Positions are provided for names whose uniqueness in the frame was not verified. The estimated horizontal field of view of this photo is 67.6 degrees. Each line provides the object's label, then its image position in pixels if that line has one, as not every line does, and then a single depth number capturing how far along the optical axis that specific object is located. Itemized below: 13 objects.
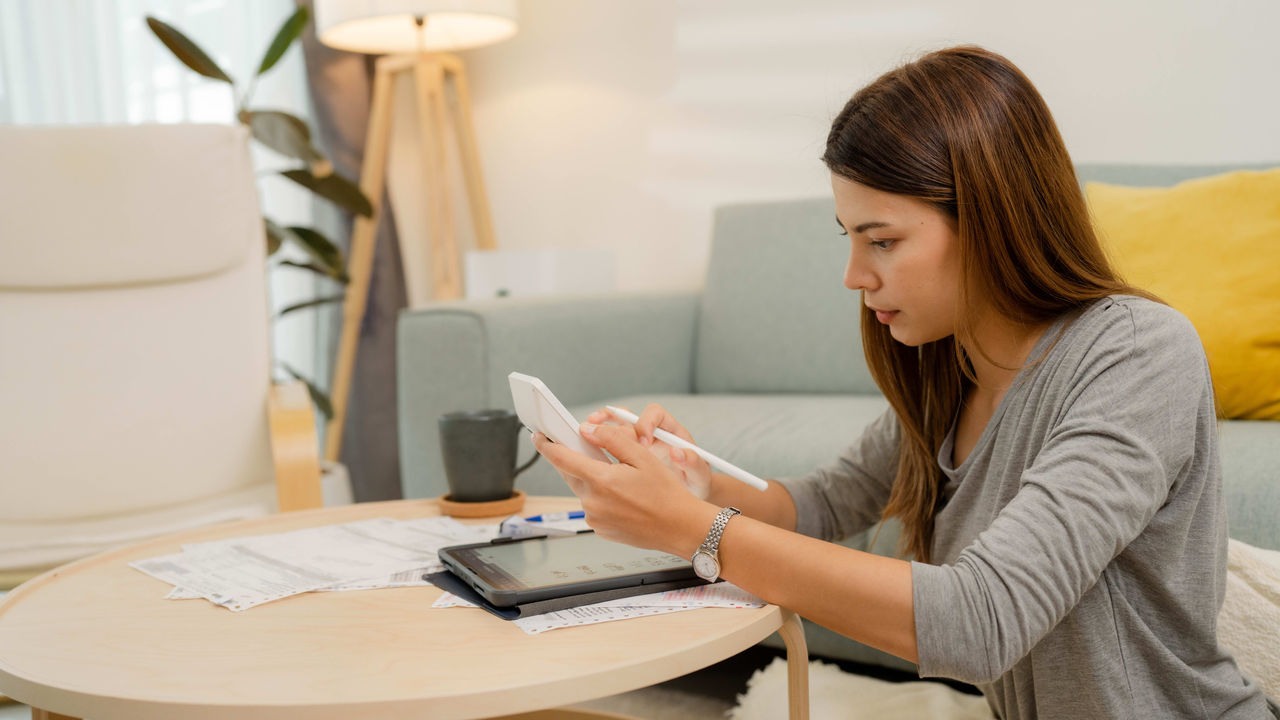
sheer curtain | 2.28
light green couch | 1.57
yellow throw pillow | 1.37
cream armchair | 1.57
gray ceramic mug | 1.05
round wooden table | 0.57
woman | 0.67
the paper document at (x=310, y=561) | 0.80
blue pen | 1.01
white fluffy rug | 1.20
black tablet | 0.72
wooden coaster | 1.05
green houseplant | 2.13
